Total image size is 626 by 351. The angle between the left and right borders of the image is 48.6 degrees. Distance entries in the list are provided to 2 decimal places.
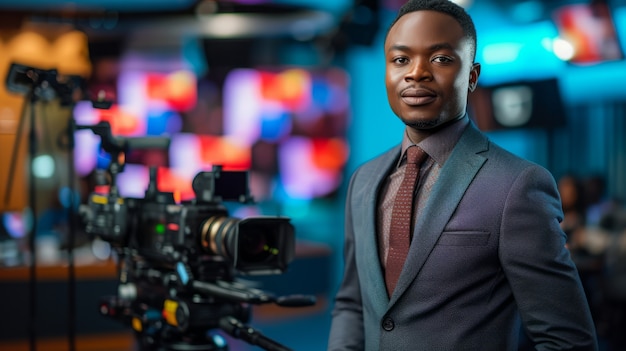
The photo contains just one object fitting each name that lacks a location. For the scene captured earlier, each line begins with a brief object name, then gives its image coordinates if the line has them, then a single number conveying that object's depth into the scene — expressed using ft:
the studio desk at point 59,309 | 15.26
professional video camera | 6.00
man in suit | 3.80
